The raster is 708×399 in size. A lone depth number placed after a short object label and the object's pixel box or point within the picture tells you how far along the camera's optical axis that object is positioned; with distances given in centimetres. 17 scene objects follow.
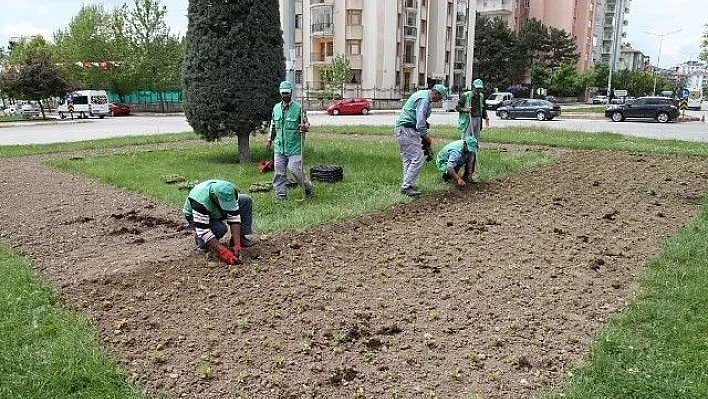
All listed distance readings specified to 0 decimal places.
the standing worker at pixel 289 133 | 809
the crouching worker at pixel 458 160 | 916
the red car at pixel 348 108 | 4216
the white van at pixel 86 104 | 4134
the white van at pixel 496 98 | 4762
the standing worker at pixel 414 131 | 830
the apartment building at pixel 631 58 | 12749
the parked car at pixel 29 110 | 4277
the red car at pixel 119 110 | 4518
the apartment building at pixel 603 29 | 9779
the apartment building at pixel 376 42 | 5322
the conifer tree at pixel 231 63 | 1173
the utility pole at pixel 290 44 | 1127
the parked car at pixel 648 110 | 3228
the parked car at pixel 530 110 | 3547
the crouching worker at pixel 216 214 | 550
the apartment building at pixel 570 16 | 8062
